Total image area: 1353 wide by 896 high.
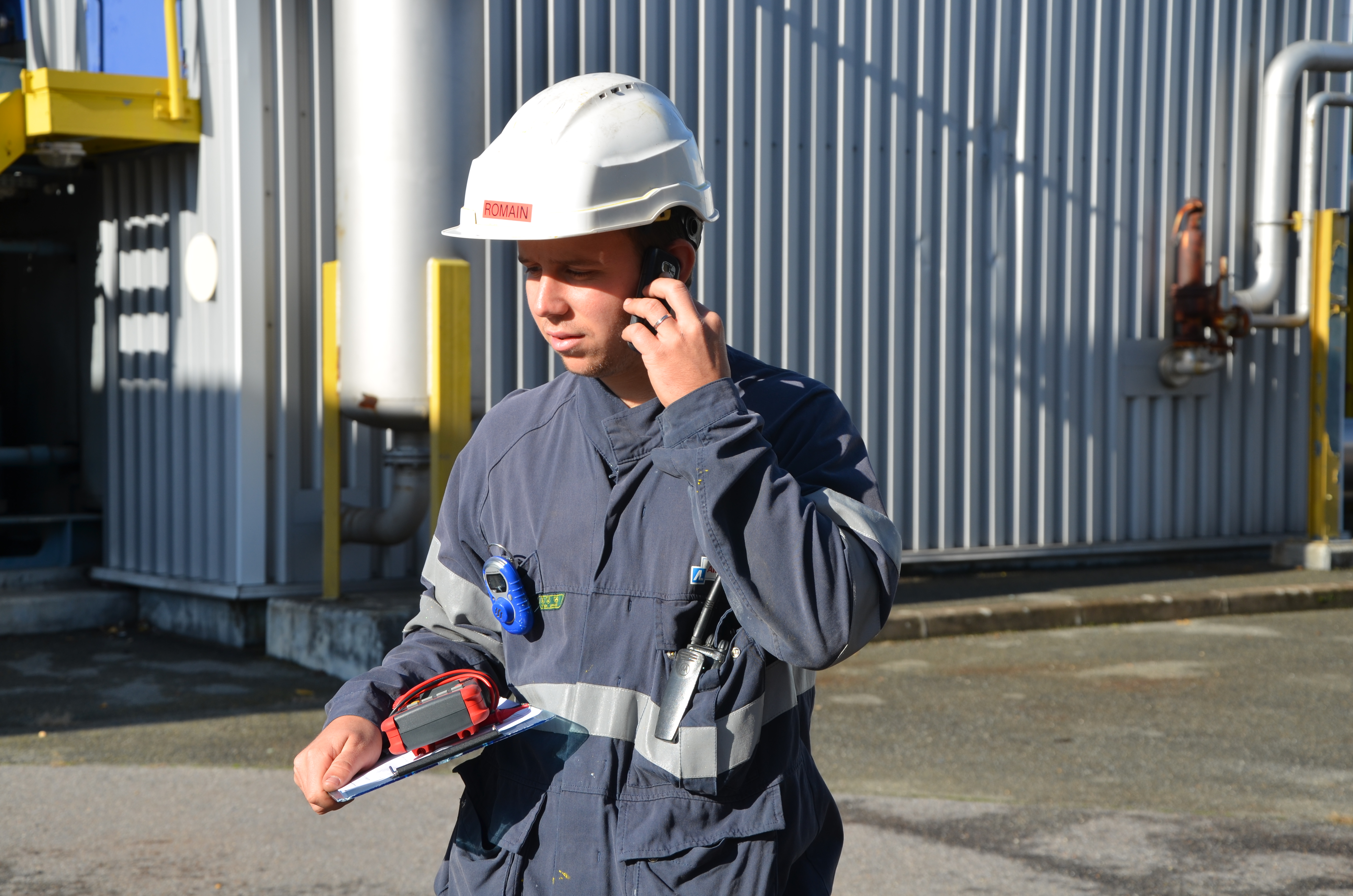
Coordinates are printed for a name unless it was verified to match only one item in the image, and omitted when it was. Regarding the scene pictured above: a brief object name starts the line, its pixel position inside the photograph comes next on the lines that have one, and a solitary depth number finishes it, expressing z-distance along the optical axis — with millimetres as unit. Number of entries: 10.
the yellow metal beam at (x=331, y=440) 7703
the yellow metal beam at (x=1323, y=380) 11453
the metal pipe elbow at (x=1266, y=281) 11562
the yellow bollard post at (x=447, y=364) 7320
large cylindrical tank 7402
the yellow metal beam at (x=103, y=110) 8086
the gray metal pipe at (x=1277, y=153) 11570
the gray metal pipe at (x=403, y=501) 7961
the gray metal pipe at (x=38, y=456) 9727
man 1871
